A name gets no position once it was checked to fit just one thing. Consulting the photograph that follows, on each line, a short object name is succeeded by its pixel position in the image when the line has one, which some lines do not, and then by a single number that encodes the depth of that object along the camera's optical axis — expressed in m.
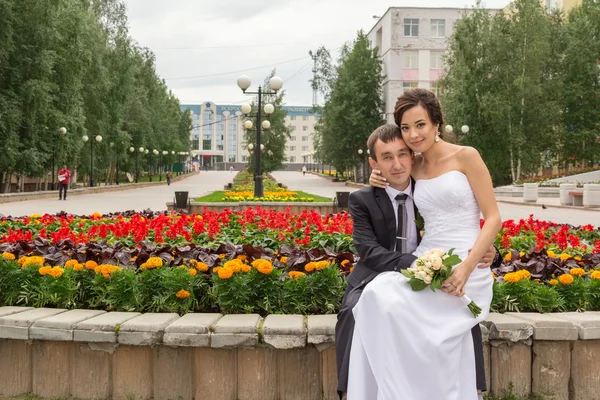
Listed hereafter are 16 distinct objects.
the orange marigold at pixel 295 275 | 3.81
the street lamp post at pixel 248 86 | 18.77
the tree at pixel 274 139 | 49.28
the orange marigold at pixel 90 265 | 3.93
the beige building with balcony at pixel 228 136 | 134.12
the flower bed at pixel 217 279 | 3.73
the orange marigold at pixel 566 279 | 3.76
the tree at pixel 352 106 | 51.50
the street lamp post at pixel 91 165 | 34.97
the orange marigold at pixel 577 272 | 3.96
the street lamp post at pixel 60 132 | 27.38
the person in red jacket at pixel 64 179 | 24.92
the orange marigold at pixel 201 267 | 3.90
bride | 2.64
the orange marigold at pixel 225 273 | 3.62
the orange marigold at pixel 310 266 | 3.88
